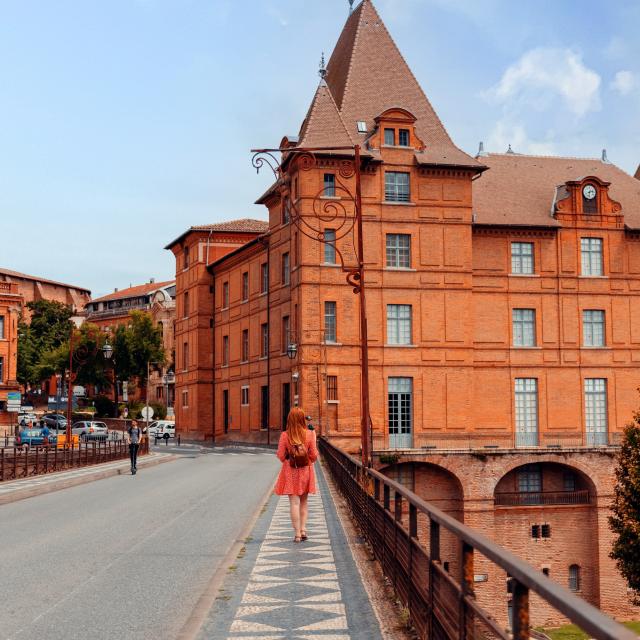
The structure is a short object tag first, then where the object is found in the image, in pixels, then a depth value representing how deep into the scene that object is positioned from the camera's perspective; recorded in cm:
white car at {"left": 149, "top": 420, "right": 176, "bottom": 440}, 7569
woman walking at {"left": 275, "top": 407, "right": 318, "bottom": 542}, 1243
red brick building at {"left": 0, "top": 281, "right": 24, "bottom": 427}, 7800
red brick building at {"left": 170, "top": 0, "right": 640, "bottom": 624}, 4384
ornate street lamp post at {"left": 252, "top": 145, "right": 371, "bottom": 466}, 1884
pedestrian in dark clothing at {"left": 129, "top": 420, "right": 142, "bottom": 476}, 2962
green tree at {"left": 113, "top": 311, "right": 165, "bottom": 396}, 8856
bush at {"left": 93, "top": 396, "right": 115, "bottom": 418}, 9594
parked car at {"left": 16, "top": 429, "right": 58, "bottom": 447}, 5384
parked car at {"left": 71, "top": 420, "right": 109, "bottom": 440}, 7069
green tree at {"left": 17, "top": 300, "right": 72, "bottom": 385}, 10058
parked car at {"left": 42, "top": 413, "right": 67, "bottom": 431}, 7975
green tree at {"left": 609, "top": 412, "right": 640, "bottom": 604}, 2908
